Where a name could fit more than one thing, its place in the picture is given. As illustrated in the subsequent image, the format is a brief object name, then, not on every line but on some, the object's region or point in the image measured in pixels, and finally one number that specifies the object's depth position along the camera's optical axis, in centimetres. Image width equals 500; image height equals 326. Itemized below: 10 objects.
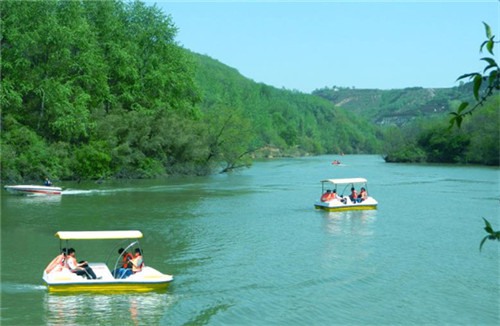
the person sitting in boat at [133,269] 1966
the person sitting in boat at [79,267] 1941
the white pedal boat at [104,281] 1902
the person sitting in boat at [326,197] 4034
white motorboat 4472
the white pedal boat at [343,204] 3963
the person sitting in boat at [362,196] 4085
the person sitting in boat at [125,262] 1984
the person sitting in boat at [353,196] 4095
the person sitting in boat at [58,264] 1957
